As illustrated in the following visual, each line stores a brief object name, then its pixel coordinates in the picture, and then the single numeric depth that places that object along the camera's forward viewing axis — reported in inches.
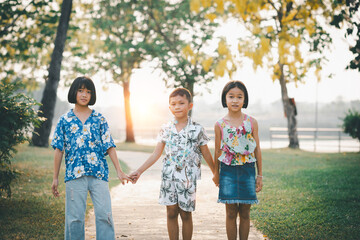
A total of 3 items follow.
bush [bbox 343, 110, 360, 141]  719.1
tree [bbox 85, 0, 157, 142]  892.6
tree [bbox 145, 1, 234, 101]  826.2
